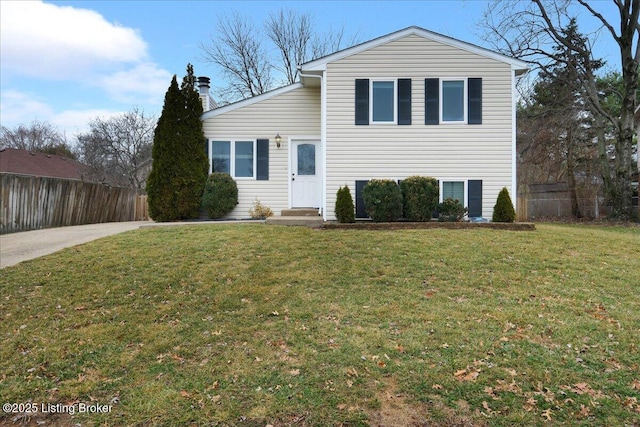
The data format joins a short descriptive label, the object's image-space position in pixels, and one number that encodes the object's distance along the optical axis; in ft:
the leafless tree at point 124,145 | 73.82
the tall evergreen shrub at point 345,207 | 31.32
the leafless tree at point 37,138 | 106.73
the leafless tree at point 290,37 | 79.15
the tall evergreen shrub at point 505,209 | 32.01
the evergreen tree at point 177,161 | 37.17
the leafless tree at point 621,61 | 45.78
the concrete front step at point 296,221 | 31.23
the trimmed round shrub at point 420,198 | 31.91
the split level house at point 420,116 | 34.94
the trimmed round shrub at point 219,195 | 37.29
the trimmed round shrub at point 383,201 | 31.63
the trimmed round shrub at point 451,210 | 32.78
